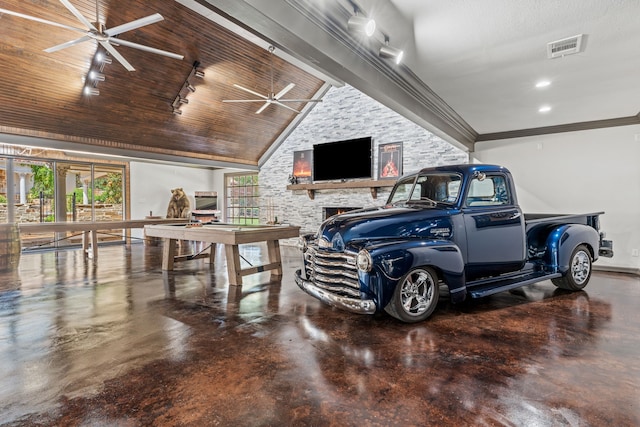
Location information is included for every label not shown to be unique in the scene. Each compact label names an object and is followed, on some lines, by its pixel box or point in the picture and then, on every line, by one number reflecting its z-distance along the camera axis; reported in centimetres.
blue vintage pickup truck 296
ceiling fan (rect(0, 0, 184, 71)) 364
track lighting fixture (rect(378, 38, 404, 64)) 280
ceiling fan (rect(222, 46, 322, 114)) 638
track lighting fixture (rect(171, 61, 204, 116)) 649
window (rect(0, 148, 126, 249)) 787
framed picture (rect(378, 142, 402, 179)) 777
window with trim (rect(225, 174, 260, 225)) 1113
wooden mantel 781
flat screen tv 823
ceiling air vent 281
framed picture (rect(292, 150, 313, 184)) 932
